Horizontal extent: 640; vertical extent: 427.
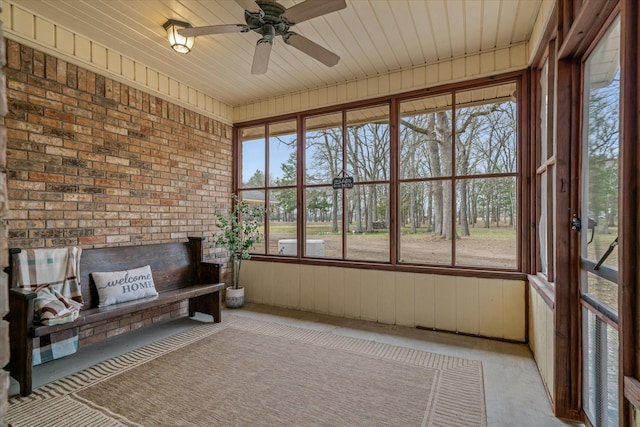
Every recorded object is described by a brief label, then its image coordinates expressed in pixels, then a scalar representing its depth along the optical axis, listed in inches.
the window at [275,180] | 183.3
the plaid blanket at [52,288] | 97.7
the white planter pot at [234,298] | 177.2
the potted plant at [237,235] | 176.9
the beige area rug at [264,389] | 80.9
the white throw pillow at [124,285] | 119.9
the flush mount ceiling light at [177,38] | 111.9
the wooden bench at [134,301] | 91.8
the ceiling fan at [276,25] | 85.1
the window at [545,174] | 96.0
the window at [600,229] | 62.5
